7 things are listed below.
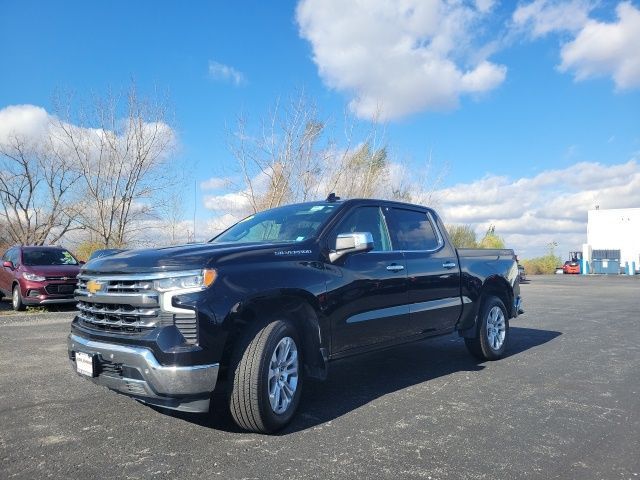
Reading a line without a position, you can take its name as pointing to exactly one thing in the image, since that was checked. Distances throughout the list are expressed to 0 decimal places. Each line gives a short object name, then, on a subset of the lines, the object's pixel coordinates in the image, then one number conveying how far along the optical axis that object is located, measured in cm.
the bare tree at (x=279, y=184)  2084
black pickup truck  354
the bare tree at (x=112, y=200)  1998
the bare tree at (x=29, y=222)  2769
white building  5994
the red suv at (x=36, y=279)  1191
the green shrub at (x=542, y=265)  5347
